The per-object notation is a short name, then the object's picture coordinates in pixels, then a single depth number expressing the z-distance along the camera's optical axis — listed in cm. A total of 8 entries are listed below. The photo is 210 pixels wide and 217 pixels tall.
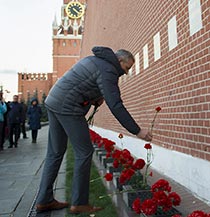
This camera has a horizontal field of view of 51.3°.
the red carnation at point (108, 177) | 217
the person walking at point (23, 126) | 974
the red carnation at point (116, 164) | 266
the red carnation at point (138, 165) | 246
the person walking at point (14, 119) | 753
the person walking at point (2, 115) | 640
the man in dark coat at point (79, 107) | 202
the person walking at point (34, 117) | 857
